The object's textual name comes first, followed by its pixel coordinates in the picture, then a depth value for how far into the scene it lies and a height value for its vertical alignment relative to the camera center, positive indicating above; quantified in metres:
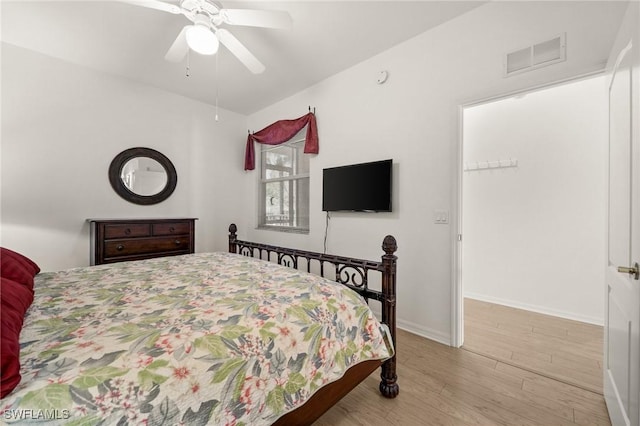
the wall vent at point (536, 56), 1.81 +1.10
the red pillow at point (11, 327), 0.62 -0.33
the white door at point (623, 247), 1.02 -0.14
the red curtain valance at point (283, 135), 3.30 +1.07
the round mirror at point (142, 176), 3.18 +0.44
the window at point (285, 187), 3.72 +0.37
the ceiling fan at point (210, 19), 1.72 +1.27
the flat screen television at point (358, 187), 2.62 +0.27
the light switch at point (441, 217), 2.29 -0.03
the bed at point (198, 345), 0.71 -0.44
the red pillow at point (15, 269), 1.21 -0.27
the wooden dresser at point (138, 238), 2.75 -0.30
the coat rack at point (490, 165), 3.22 +0.61
